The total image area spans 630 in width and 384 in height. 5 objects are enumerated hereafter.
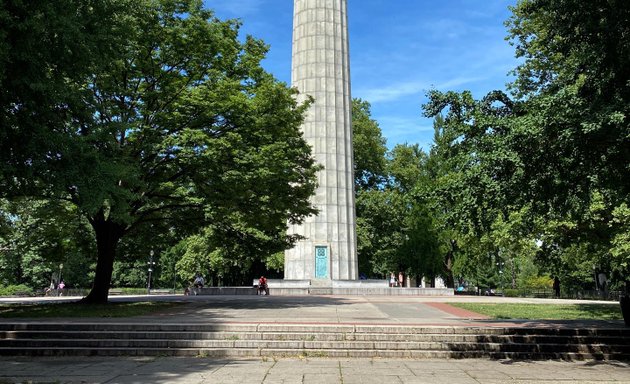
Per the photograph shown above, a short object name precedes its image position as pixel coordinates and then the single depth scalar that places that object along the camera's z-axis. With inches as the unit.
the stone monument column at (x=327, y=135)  1289.4
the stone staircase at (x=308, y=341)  420.2
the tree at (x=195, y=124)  688.4
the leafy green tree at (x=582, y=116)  361.4
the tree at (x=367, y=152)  1905.8
